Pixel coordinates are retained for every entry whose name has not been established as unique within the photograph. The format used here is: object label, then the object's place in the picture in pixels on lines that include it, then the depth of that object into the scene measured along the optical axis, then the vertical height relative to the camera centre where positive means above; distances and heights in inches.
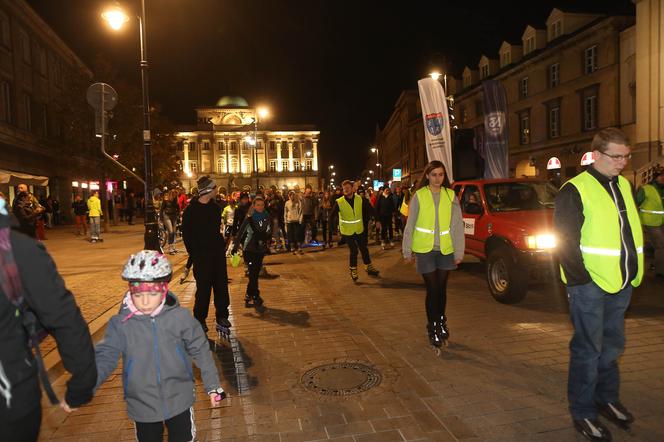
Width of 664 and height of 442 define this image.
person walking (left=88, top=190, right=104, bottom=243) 704.4 -11.9
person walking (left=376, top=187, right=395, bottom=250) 639.8 -16.1
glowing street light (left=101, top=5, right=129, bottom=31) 436.1 +168.9
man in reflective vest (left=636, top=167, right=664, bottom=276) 333.7 -13.6
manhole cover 171.8 -64.2
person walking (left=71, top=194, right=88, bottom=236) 799.7 -0.1
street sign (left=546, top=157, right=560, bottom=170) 936.9 +64.5
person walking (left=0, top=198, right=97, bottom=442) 71.4 -17.5
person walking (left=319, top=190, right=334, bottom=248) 650.1 -15.7
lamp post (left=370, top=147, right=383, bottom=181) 3914.9 +263.5
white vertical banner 503.2 +81.5
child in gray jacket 101.9 -30.2
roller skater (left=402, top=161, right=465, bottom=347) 210.1 -16.9
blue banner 538.6 +74.3
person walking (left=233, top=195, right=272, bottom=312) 302.5 -22.8
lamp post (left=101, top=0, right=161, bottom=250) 436.8 +100.0
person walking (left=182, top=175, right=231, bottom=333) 228.4 -16.7
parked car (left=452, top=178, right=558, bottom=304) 271.6 -18.0
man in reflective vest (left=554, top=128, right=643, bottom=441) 128.8 -16.7
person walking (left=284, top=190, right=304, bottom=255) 570.3 -18.2
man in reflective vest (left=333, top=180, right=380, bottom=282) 390.9 -16.6
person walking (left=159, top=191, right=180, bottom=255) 614.2 -10.0
